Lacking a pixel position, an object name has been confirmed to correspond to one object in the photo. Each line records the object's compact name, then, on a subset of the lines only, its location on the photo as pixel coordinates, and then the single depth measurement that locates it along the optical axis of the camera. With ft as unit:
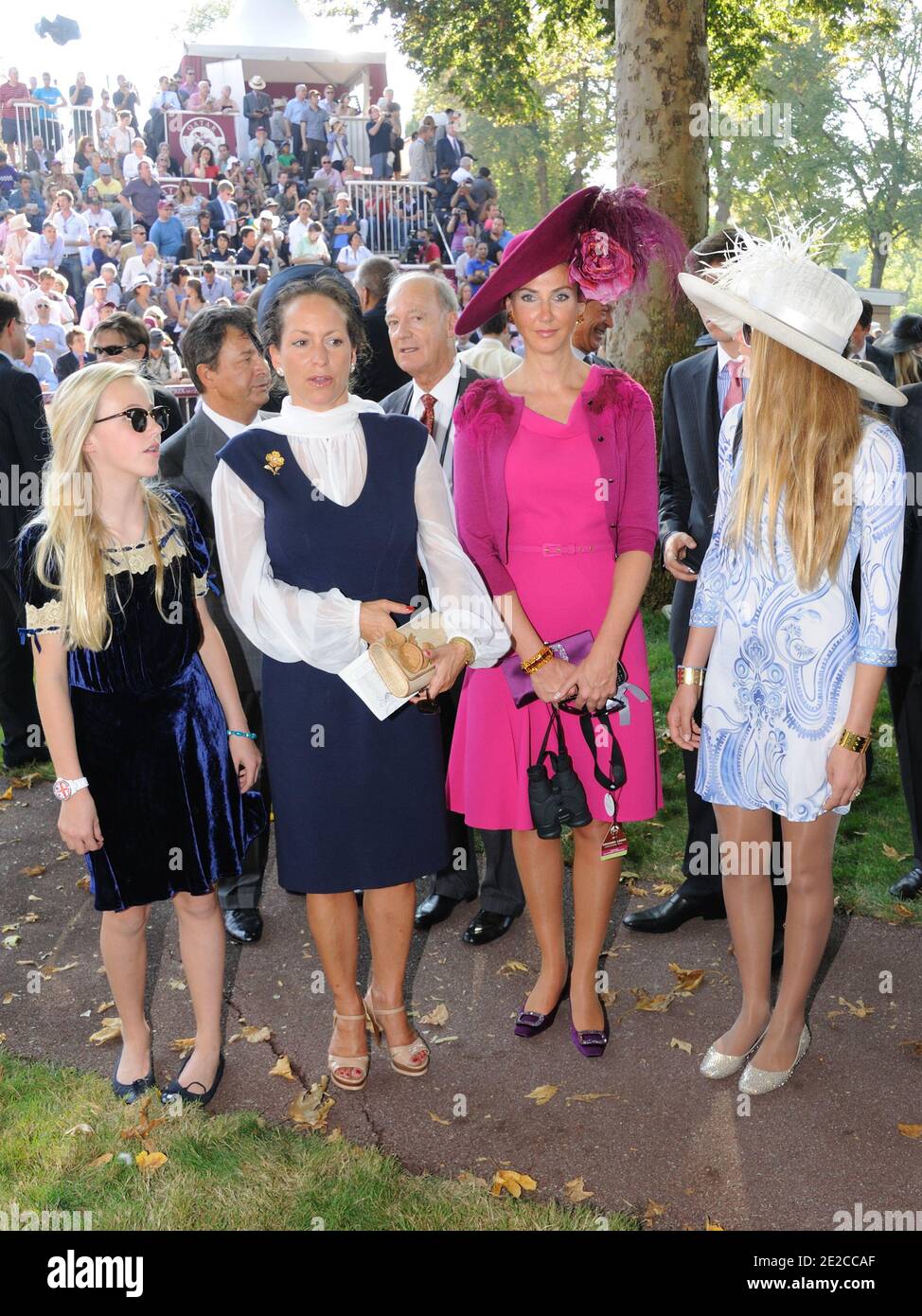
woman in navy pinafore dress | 10.89
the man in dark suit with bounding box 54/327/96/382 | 44.32
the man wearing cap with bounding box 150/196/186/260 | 58.59
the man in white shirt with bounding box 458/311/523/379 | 16.79
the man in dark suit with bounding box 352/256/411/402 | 19.45
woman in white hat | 10.19
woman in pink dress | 11.51
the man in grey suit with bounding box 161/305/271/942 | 14.40
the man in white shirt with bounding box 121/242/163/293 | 54.08
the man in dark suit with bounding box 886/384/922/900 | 14.07
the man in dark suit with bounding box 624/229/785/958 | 13.73
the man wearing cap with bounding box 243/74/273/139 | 75.82
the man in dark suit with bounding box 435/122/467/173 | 73.26
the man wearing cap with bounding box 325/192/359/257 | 63.46
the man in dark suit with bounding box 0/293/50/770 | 21.20
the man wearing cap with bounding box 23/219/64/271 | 54.24
